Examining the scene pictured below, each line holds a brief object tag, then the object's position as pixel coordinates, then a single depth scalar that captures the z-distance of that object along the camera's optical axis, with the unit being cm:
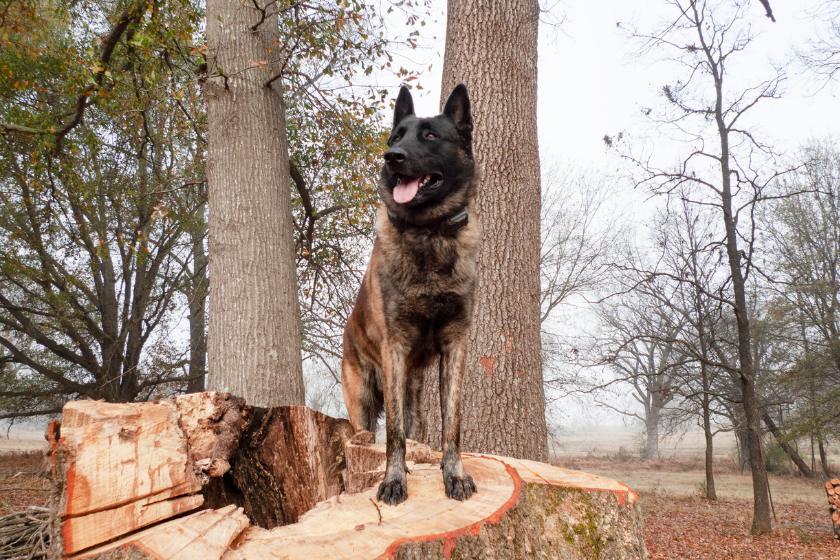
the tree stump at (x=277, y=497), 162
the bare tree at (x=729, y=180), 1002
